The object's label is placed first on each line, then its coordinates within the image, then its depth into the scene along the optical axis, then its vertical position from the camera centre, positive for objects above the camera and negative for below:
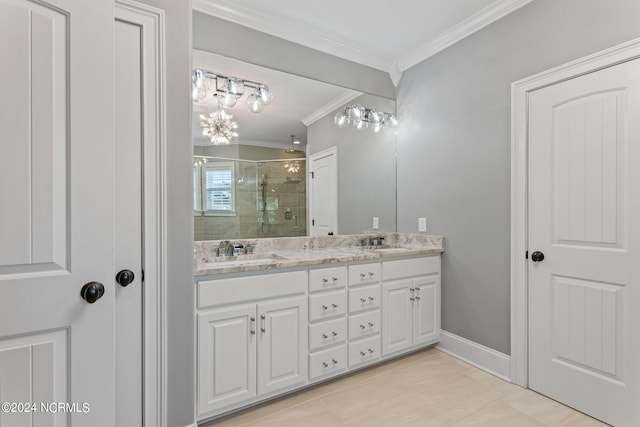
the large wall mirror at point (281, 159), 2.26 +0.44
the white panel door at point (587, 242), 1.67 -0.18
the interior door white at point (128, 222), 1.41 -0.04
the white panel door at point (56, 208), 1.04 +0.02
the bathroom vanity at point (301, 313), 1.72 -0.66
